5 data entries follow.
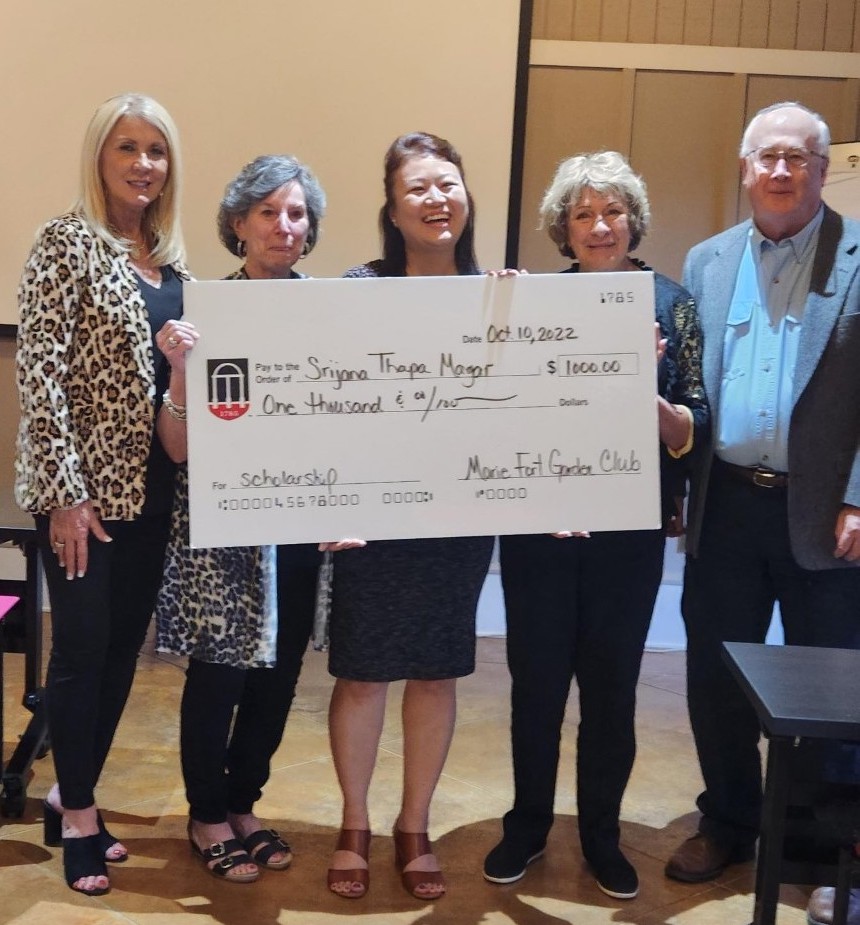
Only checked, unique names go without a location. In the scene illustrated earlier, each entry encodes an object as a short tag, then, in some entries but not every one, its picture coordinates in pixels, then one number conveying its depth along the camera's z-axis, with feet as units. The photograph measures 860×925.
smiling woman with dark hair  7.27
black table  4.97
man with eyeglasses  7.45
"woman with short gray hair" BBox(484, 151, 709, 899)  7.45
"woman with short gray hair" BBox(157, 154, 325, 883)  7.36
